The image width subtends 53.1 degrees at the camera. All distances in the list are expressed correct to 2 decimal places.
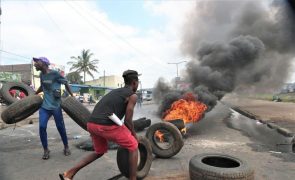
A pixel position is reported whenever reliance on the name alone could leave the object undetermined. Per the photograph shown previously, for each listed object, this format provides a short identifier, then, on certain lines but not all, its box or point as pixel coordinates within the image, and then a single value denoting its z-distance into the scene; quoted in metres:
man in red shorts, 3.79
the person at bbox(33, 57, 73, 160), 5.89
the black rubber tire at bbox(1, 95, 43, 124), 6.36
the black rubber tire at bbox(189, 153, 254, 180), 4.05
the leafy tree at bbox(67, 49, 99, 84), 67.44
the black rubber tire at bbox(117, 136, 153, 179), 4.29
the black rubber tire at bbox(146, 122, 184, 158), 5.92
